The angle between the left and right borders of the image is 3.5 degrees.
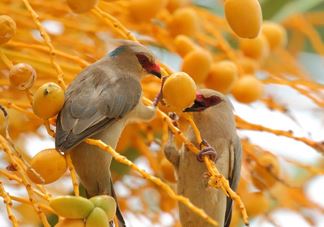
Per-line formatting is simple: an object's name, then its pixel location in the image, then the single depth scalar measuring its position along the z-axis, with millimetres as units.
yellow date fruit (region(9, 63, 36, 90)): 3933
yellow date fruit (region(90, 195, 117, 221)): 3869
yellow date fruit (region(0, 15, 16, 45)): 3945
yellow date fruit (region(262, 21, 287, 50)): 4349
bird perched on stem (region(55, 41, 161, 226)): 3964
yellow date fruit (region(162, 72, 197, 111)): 3951
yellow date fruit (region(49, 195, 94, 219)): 3849
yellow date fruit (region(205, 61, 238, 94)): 4157
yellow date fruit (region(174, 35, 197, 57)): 4173
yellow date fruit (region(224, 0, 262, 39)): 3968
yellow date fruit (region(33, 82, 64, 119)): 3926
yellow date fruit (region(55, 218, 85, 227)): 3860
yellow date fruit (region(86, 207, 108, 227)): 3853
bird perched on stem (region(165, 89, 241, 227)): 4209
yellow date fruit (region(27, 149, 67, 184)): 3917
